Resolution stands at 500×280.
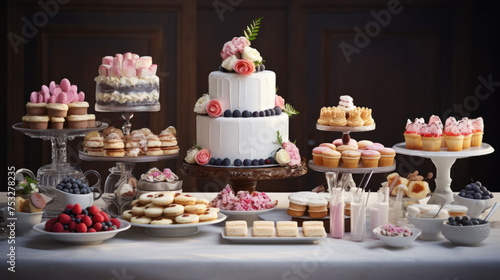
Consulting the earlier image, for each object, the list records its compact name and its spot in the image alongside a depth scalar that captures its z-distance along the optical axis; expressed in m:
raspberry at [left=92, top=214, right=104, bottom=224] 3.25
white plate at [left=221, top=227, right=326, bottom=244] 3.28
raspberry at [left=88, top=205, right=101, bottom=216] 3.26
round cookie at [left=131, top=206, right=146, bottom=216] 3.40
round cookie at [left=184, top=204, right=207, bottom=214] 3.39
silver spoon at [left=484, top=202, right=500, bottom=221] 3.54
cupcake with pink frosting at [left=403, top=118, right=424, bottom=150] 3.88
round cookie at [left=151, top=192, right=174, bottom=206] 3.38
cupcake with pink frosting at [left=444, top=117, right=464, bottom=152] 3.79
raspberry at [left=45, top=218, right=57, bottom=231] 3.23
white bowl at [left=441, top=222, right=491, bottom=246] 3.26
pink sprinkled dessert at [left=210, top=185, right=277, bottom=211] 3.69
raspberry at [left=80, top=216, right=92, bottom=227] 3.22
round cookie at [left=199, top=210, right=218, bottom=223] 3.39
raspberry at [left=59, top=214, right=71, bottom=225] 3.23
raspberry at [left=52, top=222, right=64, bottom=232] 3.21
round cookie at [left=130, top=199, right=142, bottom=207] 3.49
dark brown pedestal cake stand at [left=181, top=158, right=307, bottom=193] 3.80
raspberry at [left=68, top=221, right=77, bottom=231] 3.21
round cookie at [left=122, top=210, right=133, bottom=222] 3.43
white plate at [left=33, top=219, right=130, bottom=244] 3.18
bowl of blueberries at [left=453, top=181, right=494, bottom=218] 3.65
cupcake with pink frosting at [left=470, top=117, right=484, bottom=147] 3.96
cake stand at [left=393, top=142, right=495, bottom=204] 3.75
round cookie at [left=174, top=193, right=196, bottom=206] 3.42
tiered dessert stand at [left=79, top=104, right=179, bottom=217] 3.77
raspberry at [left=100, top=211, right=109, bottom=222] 3.28
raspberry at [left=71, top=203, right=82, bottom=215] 3.24
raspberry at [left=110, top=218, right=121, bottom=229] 3.30
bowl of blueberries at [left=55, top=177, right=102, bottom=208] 3.51
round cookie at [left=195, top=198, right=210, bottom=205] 3.48
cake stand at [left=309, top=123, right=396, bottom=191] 3.89
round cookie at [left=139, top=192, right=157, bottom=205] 3.46
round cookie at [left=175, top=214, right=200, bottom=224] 3.33
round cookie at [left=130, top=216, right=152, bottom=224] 3.35
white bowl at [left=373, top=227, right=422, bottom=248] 3.21
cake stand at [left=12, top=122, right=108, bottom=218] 3.70
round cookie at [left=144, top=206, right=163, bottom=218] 3.35
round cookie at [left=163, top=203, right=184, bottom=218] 3.34
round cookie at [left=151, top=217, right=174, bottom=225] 3.32
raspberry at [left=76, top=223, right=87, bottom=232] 3.20
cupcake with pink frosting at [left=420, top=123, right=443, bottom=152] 3.79
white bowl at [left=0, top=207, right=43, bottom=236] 3.39
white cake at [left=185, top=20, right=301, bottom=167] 3.92
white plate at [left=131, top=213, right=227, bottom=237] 3.35
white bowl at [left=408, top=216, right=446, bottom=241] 3.36
